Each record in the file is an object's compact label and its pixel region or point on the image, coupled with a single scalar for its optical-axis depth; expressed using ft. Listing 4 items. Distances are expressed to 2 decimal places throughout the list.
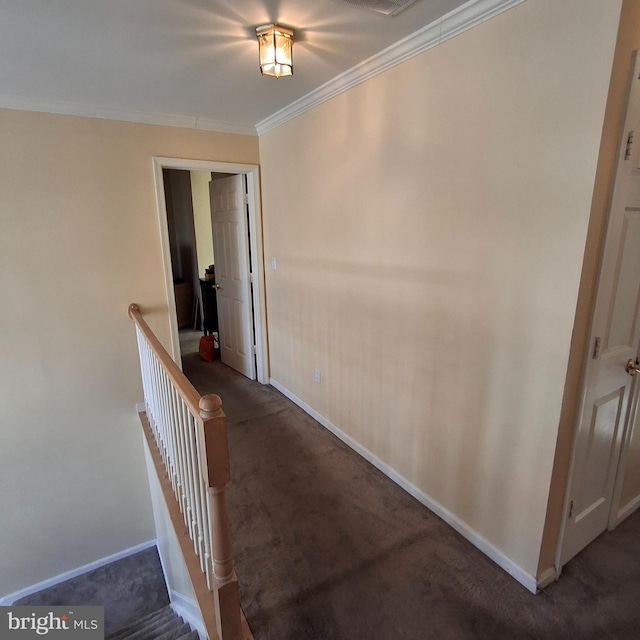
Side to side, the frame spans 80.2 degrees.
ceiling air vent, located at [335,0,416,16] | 4.98
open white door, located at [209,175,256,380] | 12.20
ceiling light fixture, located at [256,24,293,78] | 5.68
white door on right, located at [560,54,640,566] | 4.45
